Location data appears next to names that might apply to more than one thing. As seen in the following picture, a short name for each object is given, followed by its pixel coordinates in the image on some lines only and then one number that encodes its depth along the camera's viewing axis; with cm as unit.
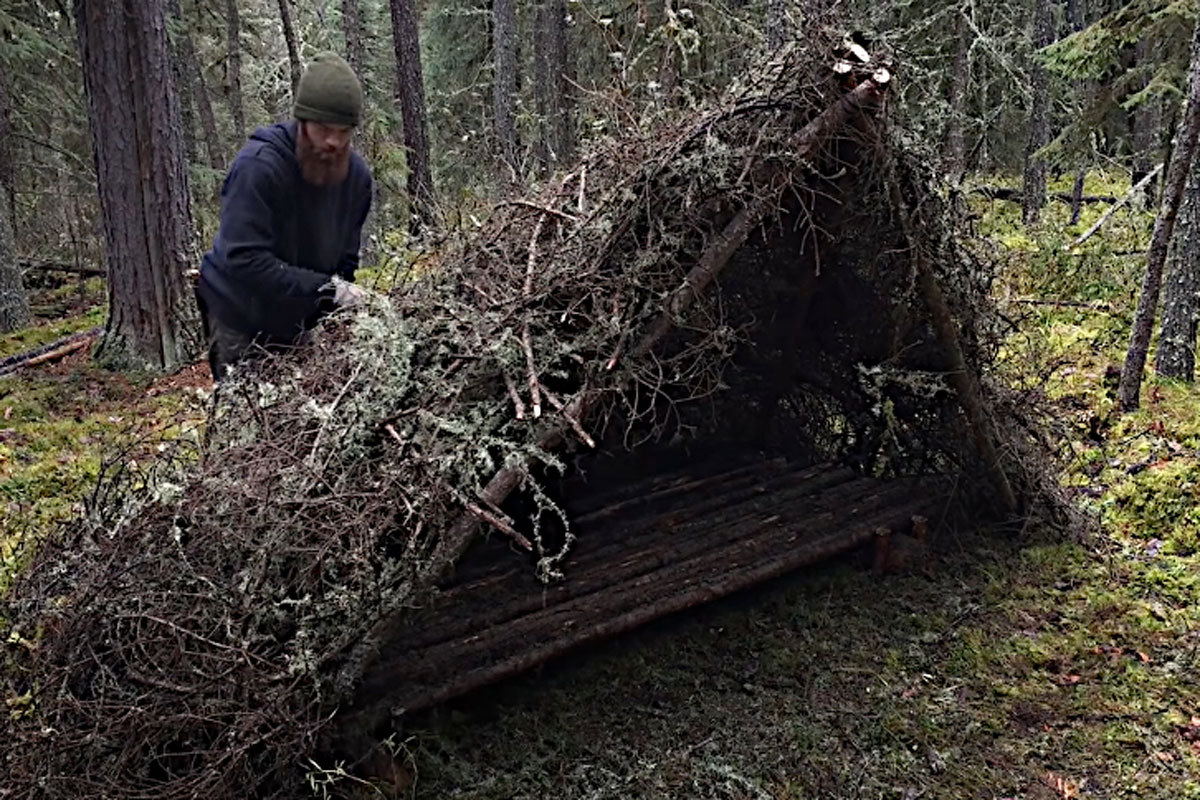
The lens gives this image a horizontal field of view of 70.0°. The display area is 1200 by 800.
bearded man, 362
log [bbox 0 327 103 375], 731
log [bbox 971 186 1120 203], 1390
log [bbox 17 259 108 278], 1252
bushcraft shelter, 263
